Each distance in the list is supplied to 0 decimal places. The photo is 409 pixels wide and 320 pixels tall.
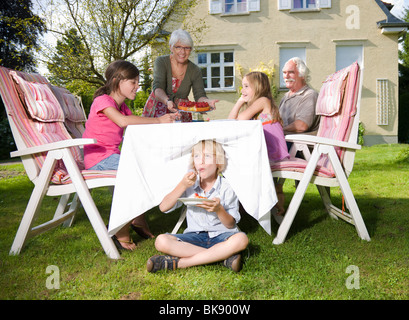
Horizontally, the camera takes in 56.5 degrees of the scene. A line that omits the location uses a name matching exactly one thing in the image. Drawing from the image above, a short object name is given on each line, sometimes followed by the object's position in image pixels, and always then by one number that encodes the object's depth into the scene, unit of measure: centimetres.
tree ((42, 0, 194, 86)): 984
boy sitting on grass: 231
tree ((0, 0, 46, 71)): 1476
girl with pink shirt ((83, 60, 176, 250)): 279
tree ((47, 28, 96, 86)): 1005
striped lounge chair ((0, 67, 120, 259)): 257
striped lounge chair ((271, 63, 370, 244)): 272
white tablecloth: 243
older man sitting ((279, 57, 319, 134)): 363
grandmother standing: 388
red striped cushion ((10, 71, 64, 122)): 285
